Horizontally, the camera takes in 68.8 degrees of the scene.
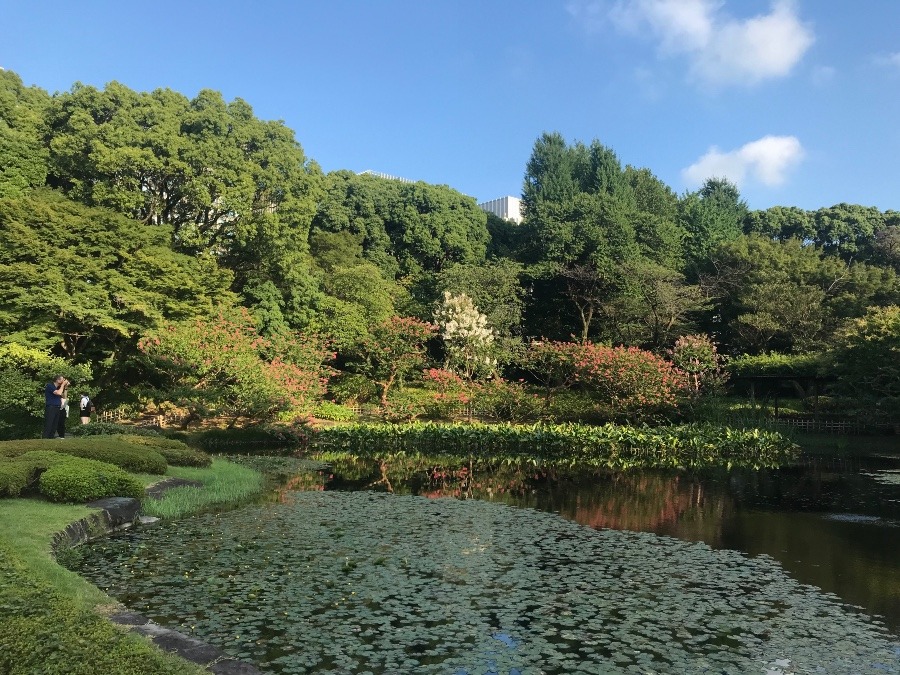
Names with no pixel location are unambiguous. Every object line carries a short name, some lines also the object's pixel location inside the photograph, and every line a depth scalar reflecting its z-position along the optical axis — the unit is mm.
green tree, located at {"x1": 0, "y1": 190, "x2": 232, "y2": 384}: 19109
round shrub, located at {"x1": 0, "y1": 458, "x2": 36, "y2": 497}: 8422
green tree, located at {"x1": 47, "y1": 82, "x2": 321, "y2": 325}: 22078
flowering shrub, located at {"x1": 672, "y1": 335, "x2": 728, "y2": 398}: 22938
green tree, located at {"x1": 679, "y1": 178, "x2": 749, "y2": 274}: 39375
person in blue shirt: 13336
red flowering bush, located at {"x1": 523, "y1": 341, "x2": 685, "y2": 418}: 20766
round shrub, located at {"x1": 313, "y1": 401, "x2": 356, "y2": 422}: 23859
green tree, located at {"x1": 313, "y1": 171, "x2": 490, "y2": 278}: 36656
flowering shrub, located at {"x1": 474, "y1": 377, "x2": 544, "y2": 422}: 23359
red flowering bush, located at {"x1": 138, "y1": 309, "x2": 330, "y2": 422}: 18906
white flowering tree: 25656
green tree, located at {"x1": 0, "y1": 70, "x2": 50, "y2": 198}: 21719
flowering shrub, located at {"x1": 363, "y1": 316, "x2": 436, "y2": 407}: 25000
